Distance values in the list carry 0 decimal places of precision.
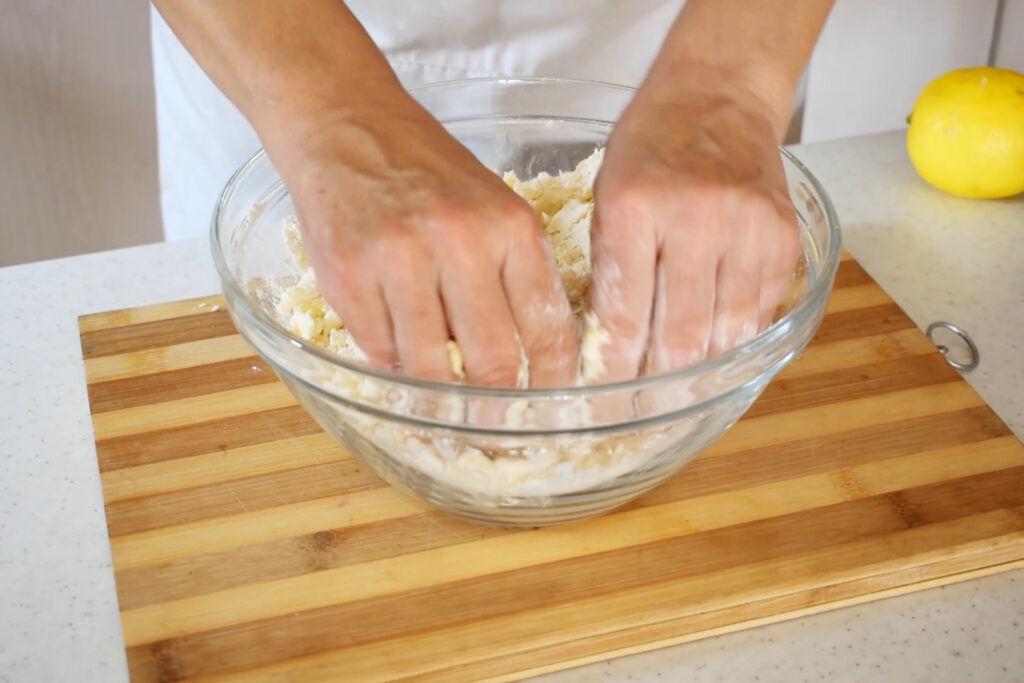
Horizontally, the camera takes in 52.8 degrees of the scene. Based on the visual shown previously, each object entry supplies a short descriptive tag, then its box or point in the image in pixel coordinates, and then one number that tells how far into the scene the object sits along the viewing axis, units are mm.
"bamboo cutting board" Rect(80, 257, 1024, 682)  725
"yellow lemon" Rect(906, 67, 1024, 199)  1131
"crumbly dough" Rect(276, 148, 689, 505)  656
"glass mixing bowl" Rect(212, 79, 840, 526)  650
